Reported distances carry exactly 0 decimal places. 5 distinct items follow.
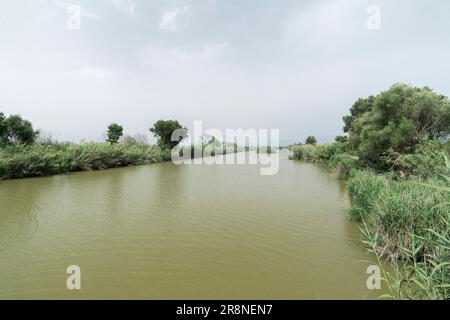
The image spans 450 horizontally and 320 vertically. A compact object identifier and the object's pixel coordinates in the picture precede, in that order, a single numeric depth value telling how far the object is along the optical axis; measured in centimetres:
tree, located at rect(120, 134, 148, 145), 2503
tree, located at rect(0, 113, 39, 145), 1511
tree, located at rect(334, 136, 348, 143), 2727
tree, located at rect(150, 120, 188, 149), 2775
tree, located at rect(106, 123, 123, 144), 2572
